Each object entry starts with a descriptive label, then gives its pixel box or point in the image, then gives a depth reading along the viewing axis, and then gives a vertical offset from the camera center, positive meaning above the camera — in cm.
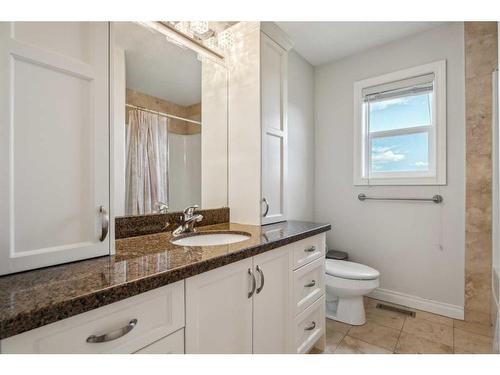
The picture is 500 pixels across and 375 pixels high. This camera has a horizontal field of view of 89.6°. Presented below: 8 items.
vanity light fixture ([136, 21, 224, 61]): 149 +95
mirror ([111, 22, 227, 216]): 134 +38
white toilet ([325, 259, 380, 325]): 191 -77
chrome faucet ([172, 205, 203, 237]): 144 -19
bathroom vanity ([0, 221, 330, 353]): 58 -34
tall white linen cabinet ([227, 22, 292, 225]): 173 +46
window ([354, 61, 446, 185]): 210 +55
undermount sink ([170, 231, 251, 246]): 140 -30
